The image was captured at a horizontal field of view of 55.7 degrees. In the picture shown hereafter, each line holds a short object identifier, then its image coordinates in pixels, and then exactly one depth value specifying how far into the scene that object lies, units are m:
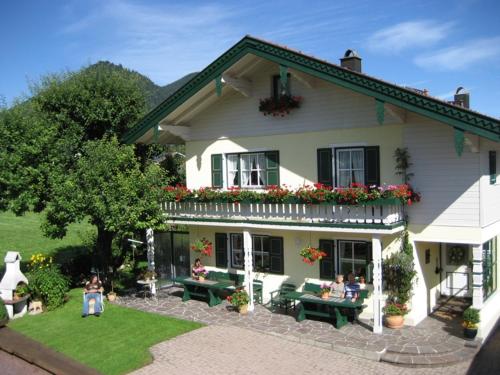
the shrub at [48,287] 16.64
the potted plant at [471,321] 12.60
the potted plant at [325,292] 14.21
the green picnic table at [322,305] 13.80
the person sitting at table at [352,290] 14.29
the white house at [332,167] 13.20
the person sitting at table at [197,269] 17.75
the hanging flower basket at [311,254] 14.66
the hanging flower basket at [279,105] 15.98
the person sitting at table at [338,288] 14.55
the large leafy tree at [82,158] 16.02
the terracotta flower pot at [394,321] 13.66
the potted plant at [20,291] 16.17
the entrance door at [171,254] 20.23
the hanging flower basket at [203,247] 17.73
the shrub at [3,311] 14.48
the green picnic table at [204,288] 16.80
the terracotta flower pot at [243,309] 15.73
